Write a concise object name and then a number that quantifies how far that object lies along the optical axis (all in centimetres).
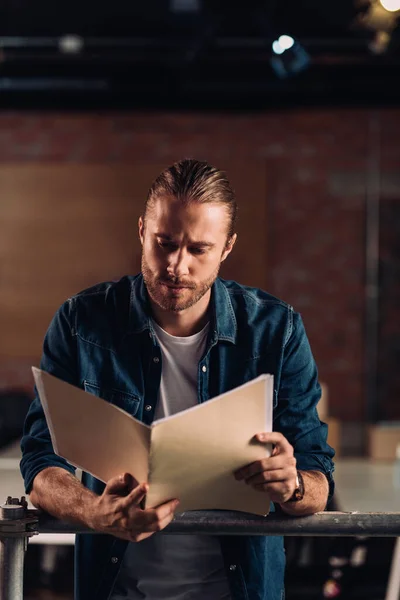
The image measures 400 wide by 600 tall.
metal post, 211
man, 234
